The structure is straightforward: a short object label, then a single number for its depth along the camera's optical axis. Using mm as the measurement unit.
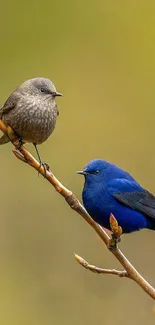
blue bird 8352
